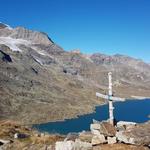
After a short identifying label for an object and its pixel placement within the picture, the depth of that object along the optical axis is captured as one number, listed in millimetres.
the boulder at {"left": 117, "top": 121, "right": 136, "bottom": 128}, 18266
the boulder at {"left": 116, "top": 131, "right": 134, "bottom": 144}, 13863
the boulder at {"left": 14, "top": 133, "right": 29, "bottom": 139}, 20611
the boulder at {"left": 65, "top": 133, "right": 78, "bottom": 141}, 18051
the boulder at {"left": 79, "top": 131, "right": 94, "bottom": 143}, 18047
